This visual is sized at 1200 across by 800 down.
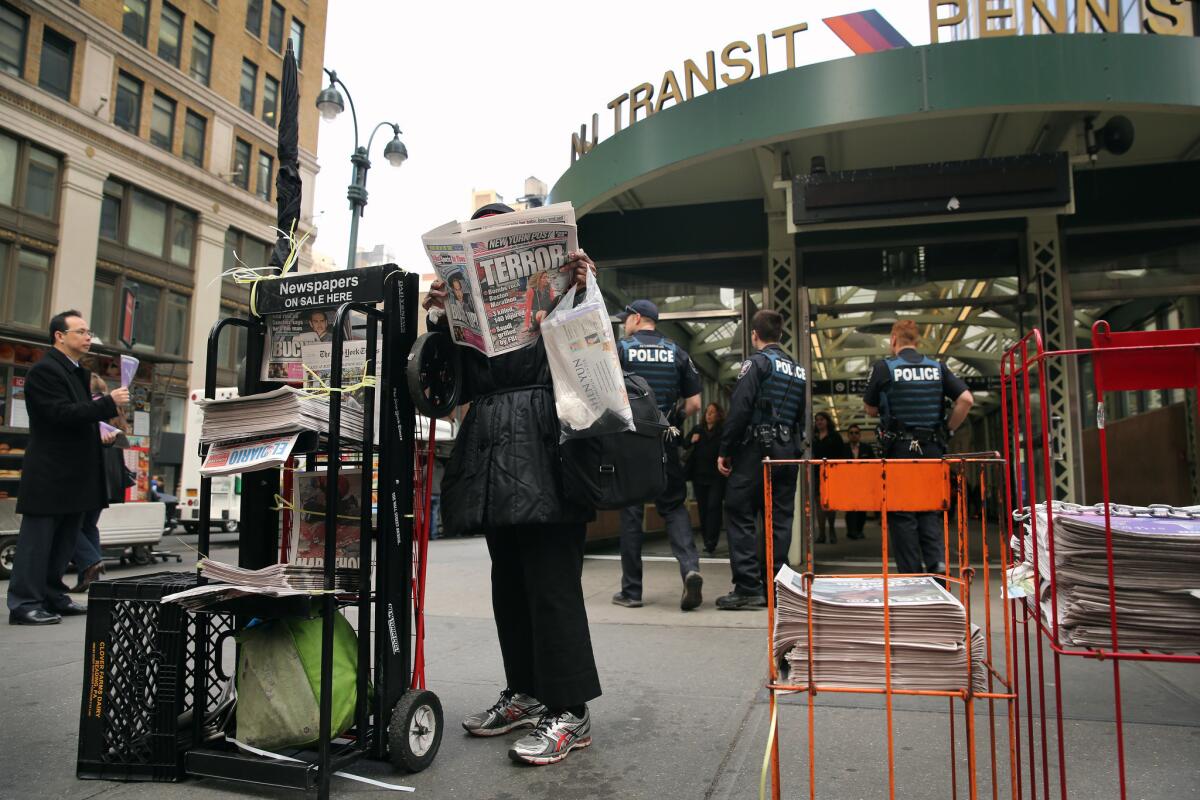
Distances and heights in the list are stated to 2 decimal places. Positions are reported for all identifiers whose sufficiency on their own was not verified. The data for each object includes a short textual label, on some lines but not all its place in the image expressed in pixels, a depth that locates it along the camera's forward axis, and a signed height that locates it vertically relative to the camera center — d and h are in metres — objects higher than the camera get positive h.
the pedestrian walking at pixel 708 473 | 9.25 +0.09
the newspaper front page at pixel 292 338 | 2.79 +0.47
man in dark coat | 5.02 +0.02
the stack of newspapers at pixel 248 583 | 2.33 -0.33
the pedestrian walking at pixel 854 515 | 11.98 -0.49
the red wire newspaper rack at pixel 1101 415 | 1.65 +0.17
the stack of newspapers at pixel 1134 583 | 1.67 -0.20
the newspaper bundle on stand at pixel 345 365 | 2.69 +0.37
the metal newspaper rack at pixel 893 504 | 1.86 -0.05
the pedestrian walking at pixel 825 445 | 10.46 +0.51
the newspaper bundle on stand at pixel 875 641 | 1.88 -0.37
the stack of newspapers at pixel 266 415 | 2.44 +0.18
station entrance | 5.97 +2.64
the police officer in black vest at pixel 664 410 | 5.38 +0.48
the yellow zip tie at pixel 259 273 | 2.73 +0.70
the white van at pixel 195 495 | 15.70 -0.45
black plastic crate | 2.55 -0.68
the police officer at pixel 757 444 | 5.38 +0.25
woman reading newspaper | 2.66 -0.11
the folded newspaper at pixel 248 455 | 2.33 +0.05
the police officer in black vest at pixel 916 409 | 5.62 +0.53
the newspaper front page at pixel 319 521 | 2.67 -0.16
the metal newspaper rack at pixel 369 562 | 2.38 -0.28
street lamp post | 13.76 +5.44
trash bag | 2.47 -0.66
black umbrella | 2.96 +1.13
